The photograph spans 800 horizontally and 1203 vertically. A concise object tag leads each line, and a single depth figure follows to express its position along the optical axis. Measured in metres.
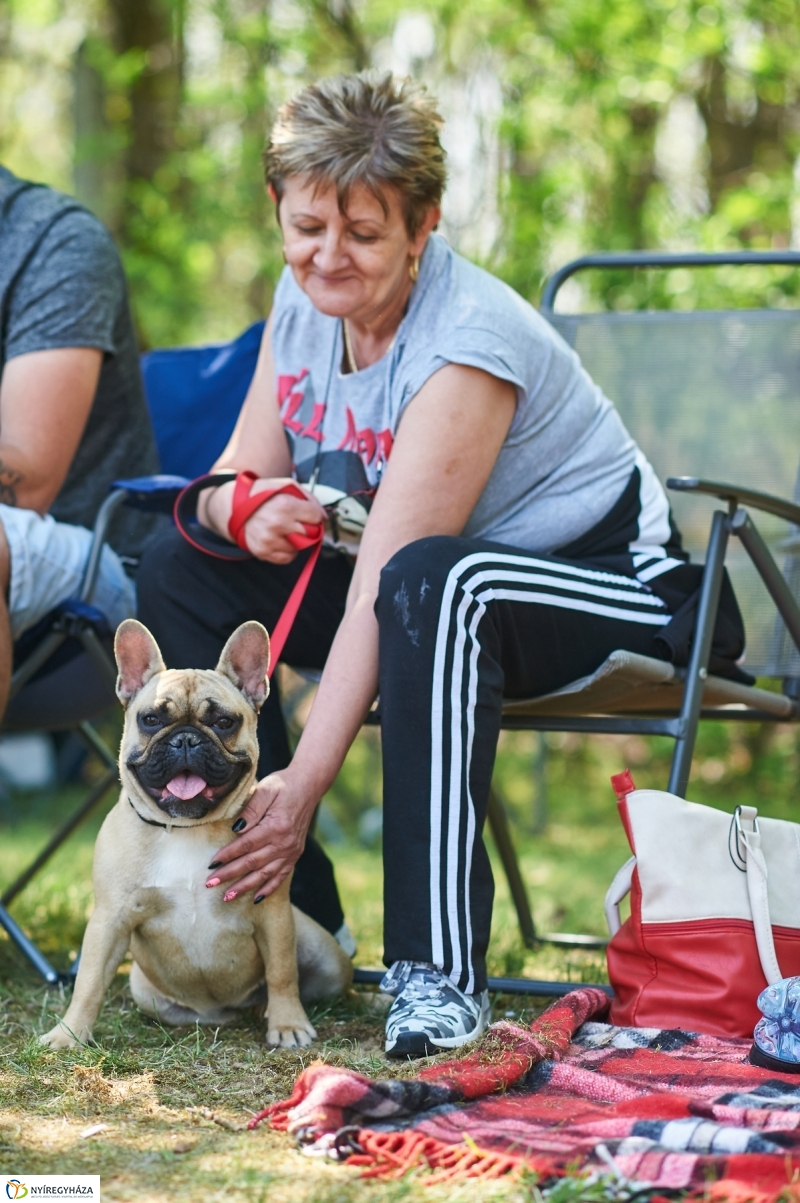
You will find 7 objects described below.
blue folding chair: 4.96
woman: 4.56
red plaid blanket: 4.19
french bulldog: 4.59
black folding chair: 5.11
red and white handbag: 4.56
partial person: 4.99
